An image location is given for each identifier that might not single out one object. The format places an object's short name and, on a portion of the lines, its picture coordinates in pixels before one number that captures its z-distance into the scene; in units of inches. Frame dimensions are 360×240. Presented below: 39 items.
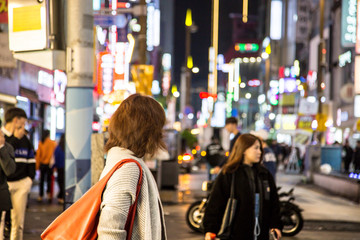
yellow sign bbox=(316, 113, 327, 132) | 1060.6
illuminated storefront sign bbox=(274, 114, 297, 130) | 1682.6
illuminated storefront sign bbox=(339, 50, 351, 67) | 1863.3
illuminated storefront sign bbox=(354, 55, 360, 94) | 709.3
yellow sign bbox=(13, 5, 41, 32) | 253.6
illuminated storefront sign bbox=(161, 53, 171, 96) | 3241.9
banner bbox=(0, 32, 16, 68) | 725.3
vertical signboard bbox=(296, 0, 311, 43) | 2650.1
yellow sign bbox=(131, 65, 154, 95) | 883.4
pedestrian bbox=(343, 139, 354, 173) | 1231.5
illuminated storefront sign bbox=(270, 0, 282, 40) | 3440.0
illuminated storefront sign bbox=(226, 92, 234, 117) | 5103.8
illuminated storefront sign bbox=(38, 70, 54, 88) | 1026.7
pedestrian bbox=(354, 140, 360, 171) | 1150.3
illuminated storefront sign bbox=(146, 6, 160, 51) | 2751.7
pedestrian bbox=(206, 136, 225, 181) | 669.3
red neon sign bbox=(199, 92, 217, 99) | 1460.1
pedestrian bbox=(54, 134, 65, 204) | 652.1
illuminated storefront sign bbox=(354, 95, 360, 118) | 1136.2
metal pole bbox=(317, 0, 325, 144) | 1097.4
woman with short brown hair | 117.4
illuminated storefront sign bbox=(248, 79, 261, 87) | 6441.9
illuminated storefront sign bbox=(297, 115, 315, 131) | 1171.0
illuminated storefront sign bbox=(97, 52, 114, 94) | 1112.2
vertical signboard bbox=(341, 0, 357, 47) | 1050.9
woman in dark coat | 231.6
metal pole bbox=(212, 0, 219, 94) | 2636.8
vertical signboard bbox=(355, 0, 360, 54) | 745.9
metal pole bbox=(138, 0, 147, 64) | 826.8
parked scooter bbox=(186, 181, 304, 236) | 453.7
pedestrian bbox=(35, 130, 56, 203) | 668.1
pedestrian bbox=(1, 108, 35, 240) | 301.1
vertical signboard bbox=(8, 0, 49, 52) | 252.5
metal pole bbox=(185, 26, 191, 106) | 2158.0
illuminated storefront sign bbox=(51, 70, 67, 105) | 1174.5
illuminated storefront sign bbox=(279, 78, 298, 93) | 2479.1
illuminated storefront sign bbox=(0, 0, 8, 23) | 595.7
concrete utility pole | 276.7
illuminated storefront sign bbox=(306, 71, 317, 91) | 2484.0
